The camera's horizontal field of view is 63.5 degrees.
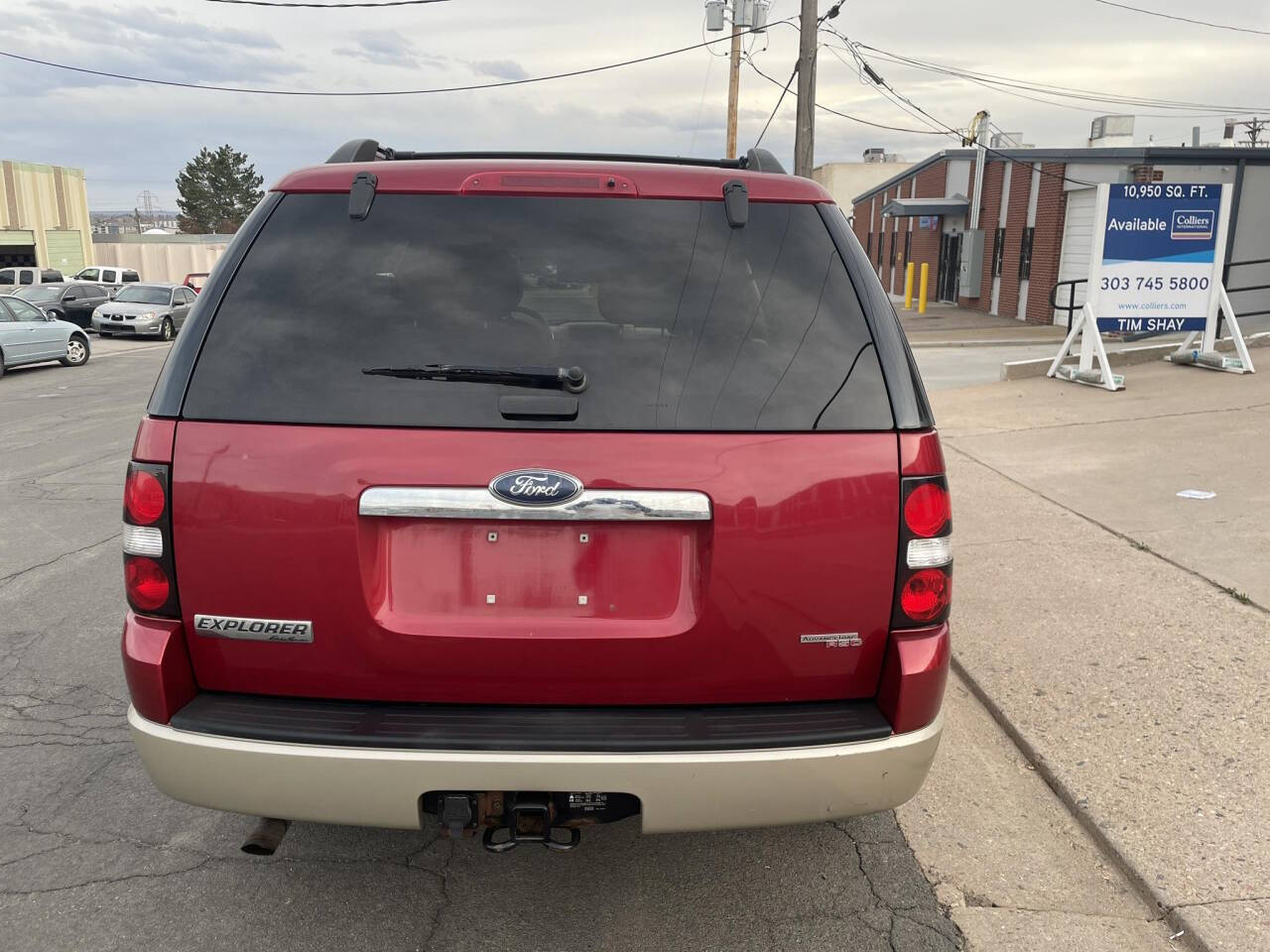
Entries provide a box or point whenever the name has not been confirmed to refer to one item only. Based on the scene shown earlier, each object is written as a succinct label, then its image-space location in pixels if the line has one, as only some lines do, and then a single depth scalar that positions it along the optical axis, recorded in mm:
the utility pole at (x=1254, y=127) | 45825
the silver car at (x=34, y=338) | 18922
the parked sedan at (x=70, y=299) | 30375
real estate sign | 12336
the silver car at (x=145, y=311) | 28062
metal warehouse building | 53125
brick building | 22016
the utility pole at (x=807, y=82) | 20031
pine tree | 88688
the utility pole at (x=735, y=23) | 29172
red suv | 2350
